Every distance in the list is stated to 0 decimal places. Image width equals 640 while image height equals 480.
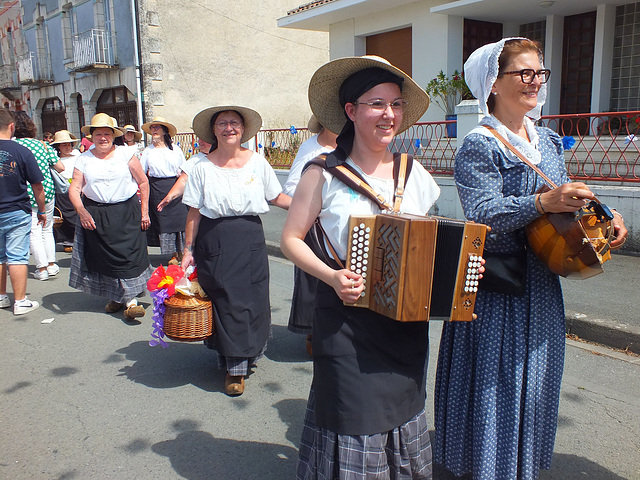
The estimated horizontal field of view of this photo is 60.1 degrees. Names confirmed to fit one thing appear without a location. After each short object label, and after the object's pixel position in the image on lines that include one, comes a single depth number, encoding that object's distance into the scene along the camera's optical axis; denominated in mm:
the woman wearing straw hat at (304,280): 4230
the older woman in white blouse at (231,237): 3902
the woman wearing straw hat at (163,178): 7555
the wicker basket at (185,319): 3777
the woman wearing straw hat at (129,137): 11347
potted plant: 11324
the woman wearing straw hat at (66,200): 8656
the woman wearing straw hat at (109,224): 5473
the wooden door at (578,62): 10906
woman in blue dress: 2295
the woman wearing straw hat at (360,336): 2113
